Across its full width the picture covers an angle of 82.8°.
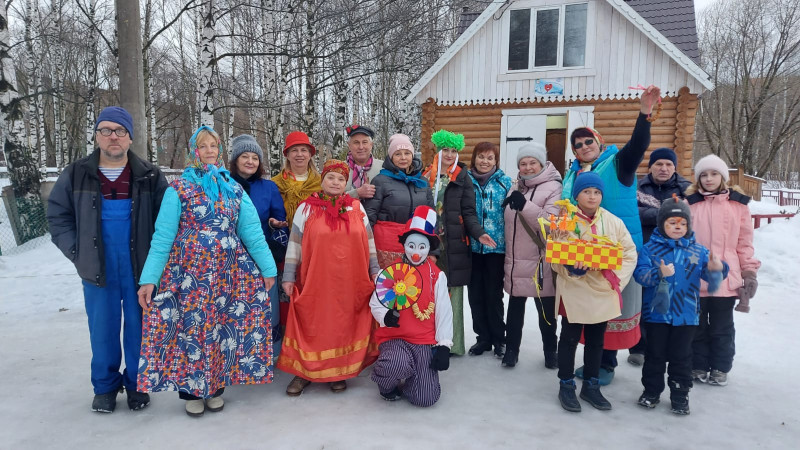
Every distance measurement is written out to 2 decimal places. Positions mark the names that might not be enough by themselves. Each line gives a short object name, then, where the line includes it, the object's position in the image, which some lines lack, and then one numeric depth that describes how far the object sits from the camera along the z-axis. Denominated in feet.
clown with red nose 10.07
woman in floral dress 9.11
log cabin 29.94
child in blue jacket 9.61
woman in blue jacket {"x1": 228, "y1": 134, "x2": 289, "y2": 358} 11.07
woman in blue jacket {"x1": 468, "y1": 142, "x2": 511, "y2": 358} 12.39
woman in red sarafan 10.43
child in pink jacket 10.55
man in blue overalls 9.11
